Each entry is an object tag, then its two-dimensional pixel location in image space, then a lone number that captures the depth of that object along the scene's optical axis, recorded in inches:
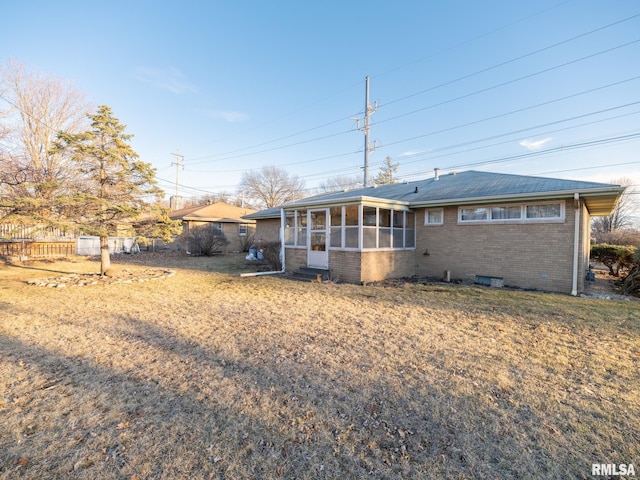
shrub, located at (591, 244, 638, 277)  431.0
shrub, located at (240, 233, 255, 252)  900.5
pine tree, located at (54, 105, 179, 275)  368.2
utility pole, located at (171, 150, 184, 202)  1320.1
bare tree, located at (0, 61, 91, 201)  600.7
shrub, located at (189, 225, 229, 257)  747.4
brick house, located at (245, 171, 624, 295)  328.5
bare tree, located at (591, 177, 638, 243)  1249.0
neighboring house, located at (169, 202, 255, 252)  863.4
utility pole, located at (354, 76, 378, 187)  860.9
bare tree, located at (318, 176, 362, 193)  1916.3
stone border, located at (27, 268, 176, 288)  348.2
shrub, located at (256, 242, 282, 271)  508.4
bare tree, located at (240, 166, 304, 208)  1605.6
